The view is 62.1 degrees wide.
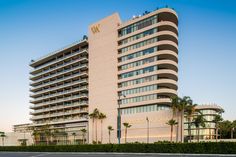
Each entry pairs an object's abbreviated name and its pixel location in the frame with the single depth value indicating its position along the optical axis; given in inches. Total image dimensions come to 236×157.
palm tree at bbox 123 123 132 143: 2246.3
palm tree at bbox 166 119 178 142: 1939.4
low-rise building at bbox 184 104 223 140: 3265.1
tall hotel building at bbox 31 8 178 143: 2157.4
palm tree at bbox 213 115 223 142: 3040.6
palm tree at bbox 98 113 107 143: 2486.0
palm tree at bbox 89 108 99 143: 2542.3
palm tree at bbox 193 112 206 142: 2934.6
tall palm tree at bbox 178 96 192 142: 1943.1
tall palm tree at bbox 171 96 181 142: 1937.6
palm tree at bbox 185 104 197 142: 2003.0
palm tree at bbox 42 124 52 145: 3093.8
